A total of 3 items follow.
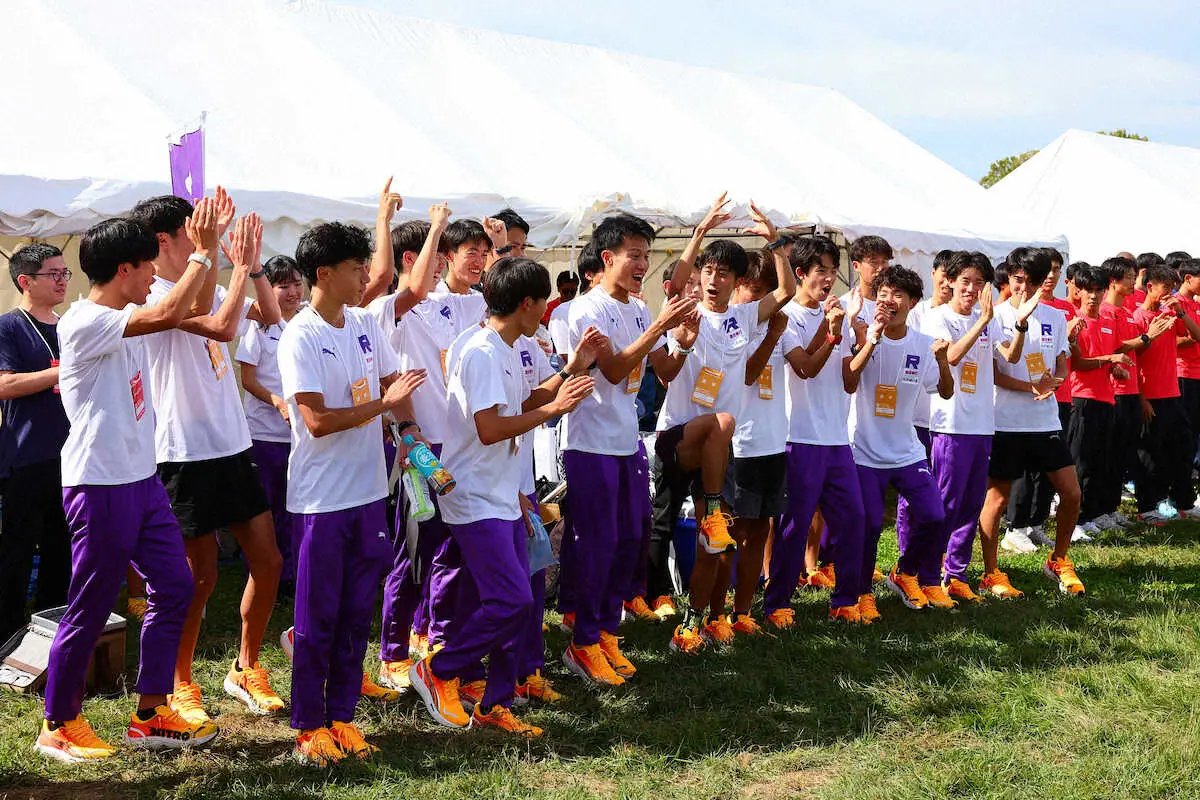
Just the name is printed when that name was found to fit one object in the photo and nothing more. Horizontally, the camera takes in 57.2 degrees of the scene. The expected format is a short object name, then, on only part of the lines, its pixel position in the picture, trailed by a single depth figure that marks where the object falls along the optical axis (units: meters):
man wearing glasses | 5.05
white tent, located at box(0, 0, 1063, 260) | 7.96
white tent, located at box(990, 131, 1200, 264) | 16.42
